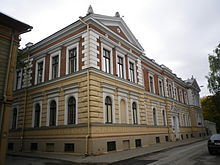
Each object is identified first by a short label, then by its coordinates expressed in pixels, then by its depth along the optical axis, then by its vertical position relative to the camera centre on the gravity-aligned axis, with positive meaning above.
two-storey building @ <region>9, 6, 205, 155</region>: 14.12 +3.00
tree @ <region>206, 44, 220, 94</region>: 31.83 +8.79
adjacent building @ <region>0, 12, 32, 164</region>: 8.72 +3.30
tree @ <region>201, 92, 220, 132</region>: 31.96 +3.99
